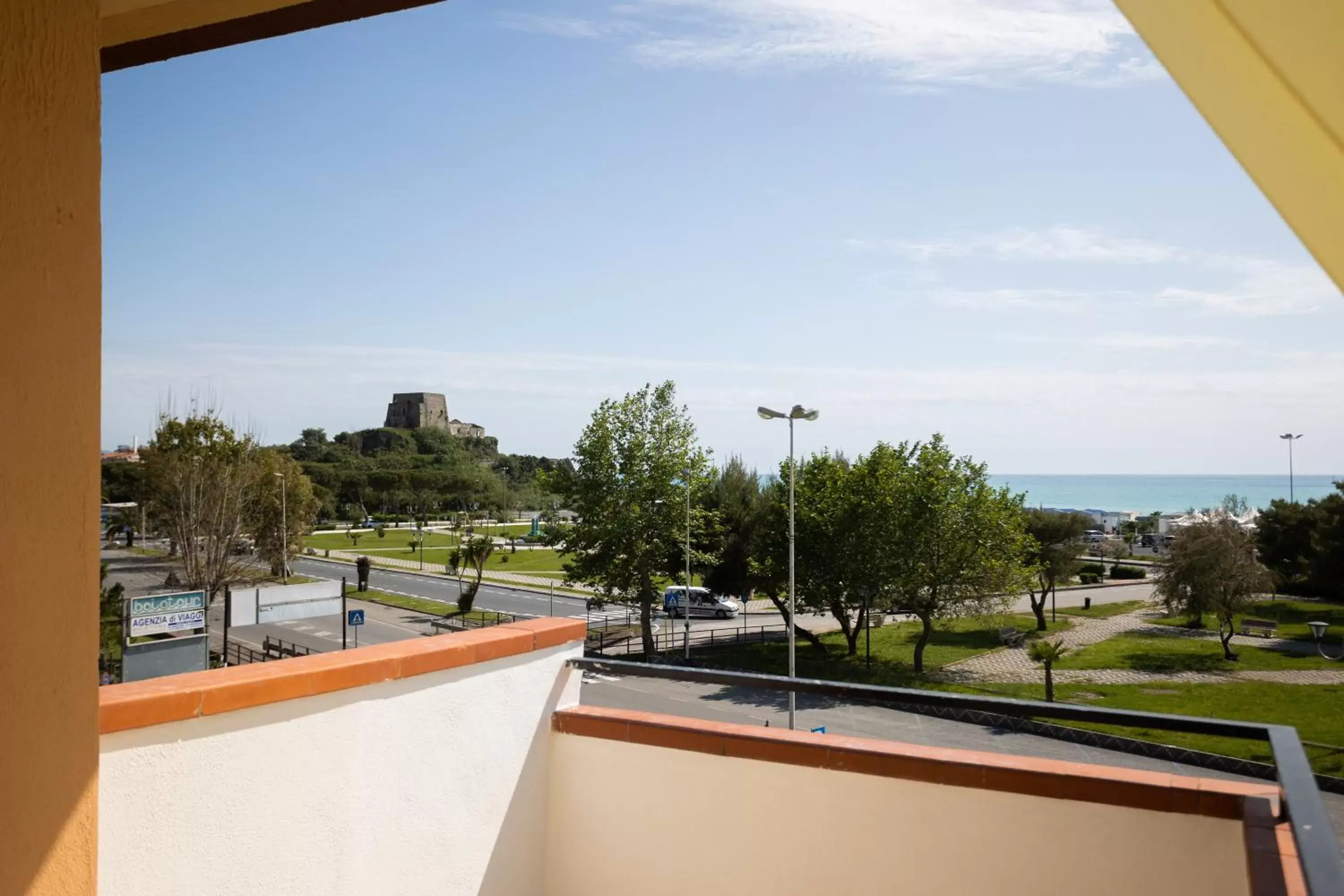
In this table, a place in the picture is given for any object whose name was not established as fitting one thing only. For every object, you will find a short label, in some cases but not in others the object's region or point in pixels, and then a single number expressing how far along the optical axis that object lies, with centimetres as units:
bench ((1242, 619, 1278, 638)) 2902
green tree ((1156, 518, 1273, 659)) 2642
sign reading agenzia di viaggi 1526
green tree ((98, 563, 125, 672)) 1664
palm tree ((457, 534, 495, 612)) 3522
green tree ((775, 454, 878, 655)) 2598
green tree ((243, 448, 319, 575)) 3409
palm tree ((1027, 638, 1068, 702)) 2028
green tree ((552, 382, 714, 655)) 2916
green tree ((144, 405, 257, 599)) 3028
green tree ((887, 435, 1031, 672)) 2567
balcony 171
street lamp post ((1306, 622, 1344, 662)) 2273
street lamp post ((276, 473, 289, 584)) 3447
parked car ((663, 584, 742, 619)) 3300
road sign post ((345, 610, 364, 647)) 2238
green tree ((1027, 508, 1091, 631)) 3212
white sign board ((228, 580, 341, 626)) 1903
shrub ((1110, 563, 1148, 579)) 4472
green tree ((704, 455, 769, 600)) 3116
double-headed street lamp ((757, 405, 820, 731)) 1914
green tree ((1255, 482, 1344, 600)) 3042
